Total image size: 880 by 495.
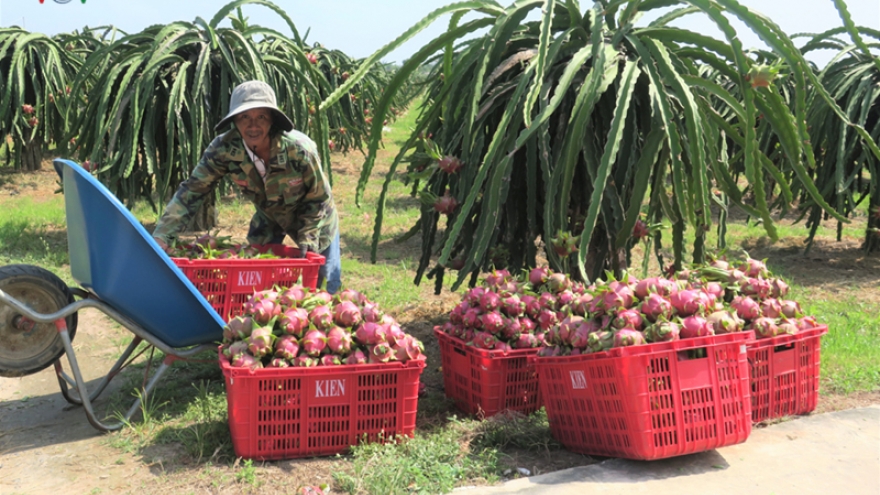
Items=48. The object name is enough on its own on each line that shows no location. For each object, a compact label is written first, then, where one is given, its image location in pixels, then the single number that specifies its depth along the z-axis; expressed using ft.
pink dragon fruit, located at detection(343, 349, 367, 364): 9.36
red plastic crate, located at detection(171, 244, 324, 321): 10.48
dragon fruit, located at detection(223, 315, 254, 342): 9.43
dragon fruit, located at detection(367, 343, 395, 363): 9.35
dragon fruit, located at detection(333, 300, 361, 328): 9.68
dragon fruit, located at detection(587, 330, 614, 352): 8.76
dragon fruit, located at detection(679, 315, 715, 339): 8.71
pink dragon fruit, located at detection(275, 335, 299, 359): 9.11
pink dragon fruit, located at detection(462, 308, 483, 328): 10.78
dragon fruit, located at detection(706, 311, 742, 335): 8.95
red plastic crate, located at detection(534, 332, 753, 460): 8.39
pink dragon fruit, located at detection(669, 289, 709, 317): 8.98
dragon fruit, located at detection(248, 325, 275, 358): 9.07
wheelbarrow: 9.41
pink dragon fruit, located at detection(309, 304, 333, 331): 9.53
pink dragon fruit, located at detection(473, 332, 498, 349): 10.46
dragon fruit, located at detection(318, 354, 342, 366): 9.26
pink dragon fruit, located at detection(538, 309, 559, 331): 10.66
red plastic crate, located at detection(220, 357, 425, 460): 9.00
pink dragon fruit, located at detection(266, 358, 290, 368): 9.07
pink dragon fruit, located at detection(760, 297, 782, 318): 10.67
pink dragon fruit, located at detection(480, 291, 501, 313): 10.74
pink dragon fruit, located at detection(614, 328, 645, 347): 8.51
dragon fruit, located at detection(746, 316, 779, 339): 10.18
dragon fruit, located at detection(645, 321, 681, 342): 8.55
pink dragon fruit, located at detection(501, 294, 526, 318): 10.77
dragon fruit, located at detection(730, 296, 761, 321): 10.32
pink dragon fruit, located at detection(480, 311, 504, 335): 10.53
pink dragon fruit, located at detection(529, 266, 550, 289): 11.50
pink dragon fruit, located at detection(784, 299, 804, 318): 10.85
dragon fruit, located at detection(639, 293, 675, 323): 8.80
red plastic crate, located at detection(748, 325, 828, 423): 10.27
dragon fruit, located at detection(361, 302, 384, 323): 9.88
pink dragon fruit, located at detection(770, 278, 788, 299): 10.94
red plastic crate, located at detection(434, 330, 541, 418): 10.40
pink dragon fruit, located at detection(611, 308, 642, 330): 8.73
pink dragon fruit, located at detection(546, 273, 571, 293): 11.19
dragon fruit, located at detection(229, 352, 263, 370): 9.02
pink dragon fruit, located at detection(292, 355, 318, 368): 9.14
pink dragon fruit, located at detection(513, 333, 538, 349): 10.61
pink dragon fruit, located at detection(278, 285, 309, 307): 9.76
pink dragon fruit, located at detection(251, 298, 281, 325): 9.43
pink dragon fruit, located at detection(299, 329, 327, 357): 9.27
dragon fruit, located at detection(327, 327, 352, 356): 9.36
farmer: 11.11
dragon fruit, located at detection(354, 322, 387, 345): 9.43
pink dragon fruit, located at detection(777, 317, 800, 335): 10.46
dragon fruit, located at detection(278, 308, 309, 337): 9.38
